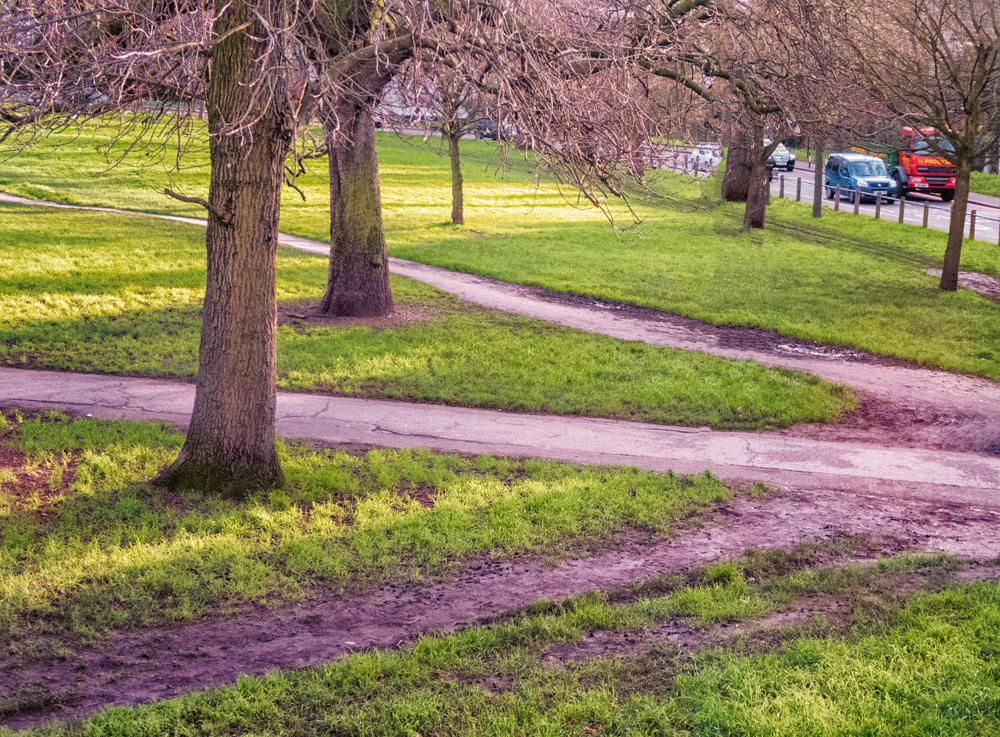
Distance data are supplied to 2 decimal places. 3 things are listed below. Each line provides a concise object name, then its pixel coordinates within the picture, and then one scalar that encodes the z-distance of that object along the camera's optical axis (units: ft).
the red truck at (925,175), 119.85
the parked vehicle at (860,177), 117.70
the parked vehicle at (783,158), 171.73
